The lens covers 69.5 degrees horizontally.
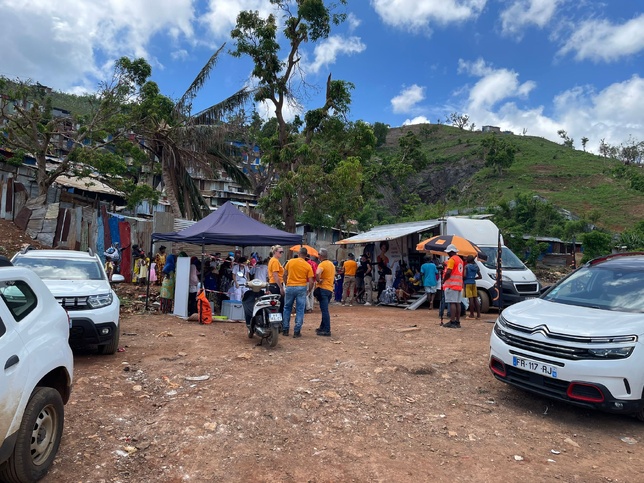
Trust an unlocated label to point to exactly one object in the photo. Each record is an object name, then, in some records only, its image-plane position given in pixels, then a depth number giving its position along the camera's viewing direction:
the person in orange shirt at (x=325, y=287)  8.71
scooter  7.55
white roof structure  14.12
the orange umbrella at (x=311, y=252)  13.30
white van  12.68
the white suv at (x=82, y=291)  6.19
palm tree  16.61
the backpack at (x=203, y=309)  10.00
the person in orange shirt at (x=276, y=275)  8.86
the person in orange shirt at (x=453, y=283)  9.88
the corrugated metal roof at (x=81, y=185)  21.69
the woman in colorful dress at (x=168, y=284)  10.77
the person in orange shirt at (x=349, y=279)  15.05
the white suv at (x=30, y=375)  2.88
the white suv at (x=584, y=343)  4.41
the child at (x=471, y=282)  11.53
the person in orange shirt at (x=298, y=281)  8.19
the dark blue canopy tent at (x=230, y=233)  10.12
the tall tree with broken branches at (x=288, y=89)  15.74
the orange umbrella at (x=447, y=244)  11.71
